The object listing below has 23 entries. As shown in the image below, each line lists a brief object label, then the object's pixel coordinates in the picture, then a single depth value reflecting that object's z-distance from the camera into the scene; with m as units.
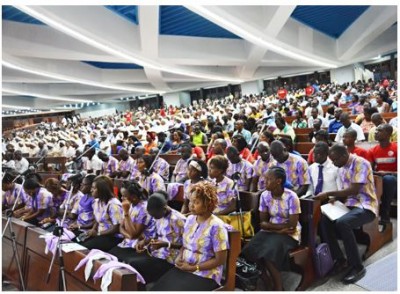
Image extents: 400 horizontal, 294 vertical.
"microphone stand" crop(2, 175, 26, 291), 3.71
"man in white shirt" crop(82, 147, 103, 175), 7.96
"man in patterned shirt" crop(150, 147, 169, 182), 5.80
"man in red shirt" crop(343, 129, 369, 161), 4.20
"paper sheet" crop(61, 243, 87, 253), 2.94
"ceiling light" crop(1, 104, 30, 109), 28.83
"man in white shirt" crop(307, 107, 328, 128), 7.60
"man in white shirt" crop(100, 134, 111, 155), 9.79
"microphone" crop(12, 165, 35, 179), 4.50
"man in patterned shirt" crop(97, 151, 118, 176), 7.29
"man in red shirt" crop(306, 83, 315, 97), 14.94
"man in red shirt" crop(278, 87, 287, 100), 15.05
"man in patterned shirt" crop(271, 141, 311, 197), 3.93
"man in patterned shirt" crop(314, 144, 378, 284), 3.12
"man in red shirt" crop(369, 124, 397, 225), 3.90
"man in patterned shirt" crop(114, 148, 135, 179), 6.61
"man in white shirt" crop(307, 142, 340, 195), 3.60
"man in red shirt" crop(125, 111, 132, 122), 18.02
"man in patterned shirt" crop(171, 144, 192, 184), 5.59
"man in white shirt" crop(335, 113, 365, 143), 5.55
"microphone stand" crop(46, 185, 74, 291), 2.84
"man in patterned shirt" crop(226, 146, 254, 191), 4.40
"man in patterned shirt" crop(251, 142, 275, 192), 4.30
